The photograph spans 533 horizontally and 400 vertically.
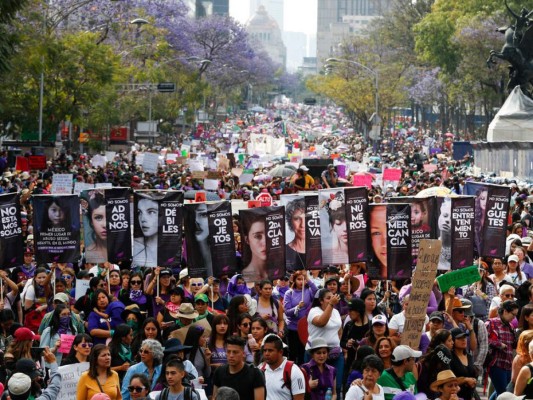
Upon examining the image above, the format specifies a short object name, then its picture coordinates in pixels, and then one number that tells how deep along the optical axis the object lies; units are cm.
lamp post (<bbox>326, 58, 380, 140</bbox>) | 7855
